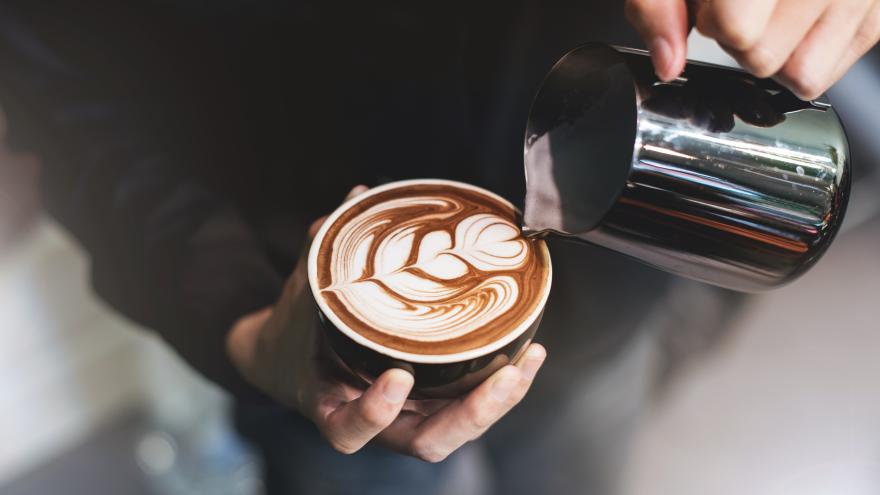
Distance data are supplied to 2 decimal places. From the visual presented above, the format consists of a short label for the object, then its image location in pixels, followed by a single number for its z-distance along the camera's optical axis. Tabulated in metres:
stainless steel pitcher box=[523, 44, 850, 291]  0.62
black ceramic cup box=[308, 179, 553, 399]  0.63
